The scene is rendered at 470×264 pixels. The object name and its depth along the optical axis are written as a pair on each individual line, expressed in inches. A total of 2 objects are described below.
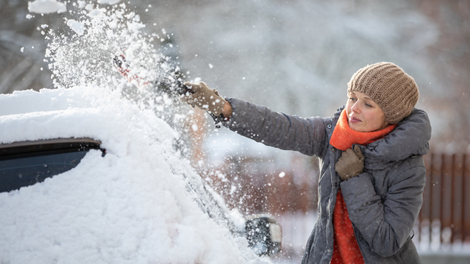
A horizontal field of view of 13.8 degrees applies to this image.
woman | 282.5
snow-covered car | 270.8
